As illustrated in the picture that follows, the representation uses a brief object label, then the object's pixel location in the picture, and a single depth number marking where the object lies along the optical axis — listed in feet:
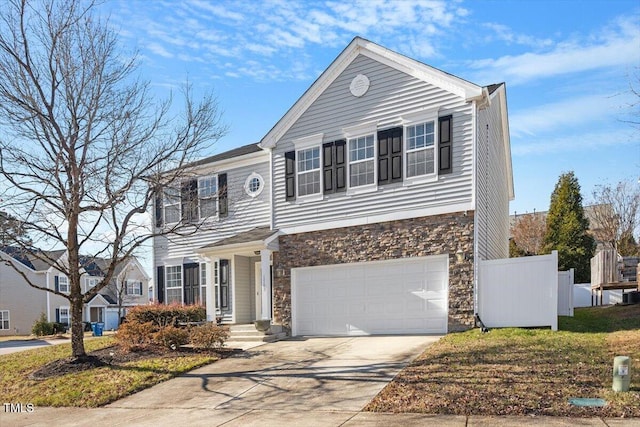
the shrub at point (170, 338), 43.06
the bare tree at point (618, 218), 106.22
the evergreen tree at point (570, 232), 92.89
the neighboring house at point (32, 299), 117.91
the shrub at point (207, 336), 41.73
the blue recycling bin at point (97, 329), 79.96
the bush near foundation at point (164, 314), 48.32
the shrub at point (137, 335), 43.96
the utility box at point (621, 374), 22.62
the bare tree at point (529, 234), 121.08
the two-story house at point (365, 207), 43.29
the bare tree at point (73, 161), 38.52
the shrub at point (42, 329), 94.43
